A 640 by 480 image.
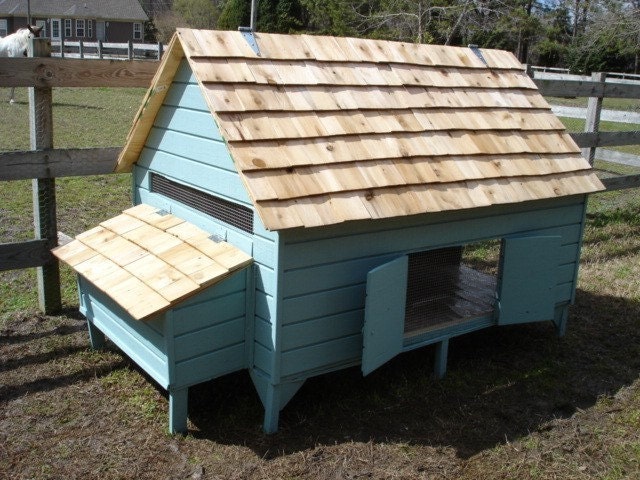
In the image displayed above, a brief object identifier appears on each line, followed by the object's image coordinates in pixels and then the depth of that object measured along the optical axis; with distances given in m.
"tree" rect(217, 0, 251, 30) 36.53
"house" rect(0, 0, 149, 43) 46.22
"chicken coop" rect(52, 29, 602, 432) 3.46
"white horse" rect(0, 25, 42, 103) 16.03
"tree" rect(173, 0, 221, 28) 42.78
